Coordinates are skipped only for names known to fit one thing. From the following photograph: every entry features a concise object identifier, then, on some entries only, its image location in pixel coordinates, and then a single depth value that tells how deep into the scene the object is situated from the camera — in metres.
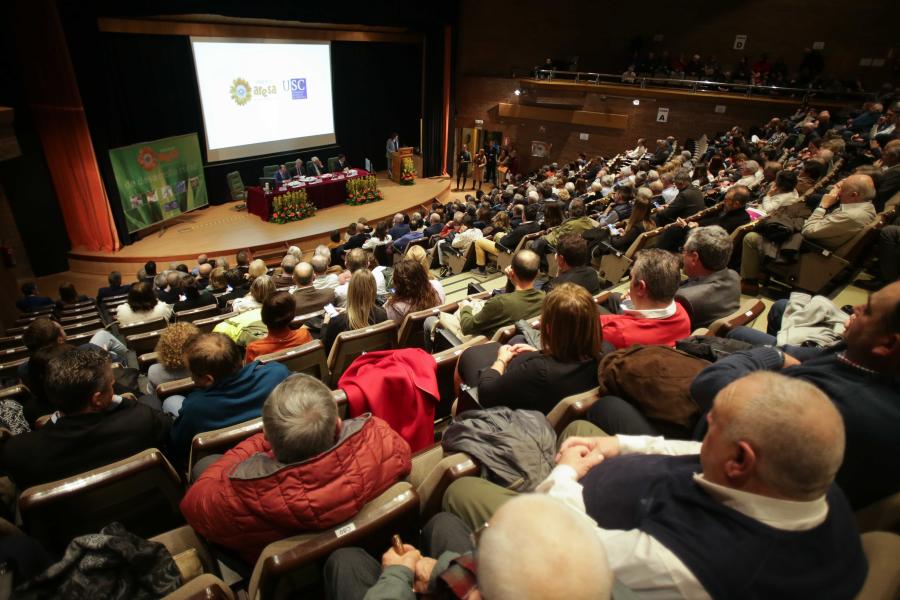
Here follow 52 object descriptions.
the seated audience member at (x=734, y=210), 4.39
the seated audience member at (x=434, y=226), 7.88
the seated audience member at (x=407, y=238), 7.39
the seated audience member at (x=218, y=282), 5.61
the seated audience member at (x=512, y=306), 2.95
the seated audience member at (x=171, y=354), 2.86
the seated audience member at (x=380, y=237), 7.54
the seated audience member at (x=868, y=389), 1.36
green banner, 9.12
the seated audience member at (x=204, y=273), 6.29
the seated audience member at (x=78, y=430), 1.92
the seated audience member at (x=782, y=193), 4.86
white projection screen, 10.75
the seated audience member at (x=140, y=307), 4.33
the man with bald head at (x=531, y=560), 0.83
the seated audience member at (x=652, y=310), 2.34
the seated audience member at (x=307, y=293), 4.25
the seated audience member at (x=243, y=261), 6.45
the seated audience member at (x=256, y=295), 4.03
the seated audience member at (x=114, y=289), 6.13
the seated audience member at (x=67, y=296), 5.48
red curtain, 7.43
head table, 10.48
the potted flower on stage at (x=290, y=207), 10.33
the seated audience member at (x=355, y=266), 4.64
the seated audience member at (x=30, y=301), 6.17
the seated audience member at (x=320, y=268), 4.68
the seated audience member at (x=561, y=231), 5.10
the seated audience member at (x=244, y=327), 3.49
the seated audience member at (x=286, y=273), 5.11
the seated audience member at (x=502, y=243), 5.79
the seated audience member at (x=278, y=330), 2.99
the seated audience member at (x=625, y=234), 4.96
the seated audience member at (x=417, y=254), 4.46
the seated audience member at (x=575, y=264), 3.47
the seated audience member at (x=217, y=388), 2.20
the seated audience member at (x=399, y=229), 8.16
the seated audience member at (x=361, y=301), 3.33
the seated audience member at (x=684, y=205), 5.12
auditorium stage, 8.69
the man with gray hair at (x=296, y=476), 1.38
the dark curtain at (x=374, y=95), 14.01
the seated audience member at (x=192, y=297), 4.93
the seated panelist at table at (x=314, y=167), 12.35
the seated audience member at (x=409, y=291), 3.53
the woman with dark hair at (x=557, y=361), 1.95
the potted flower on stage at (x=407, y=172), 14.14
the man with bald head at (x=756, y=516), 1.00
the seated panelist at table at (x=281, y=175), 10.95
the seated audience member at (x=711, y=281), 2.95
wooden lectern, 14.07
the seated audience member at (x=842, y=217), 3.80
